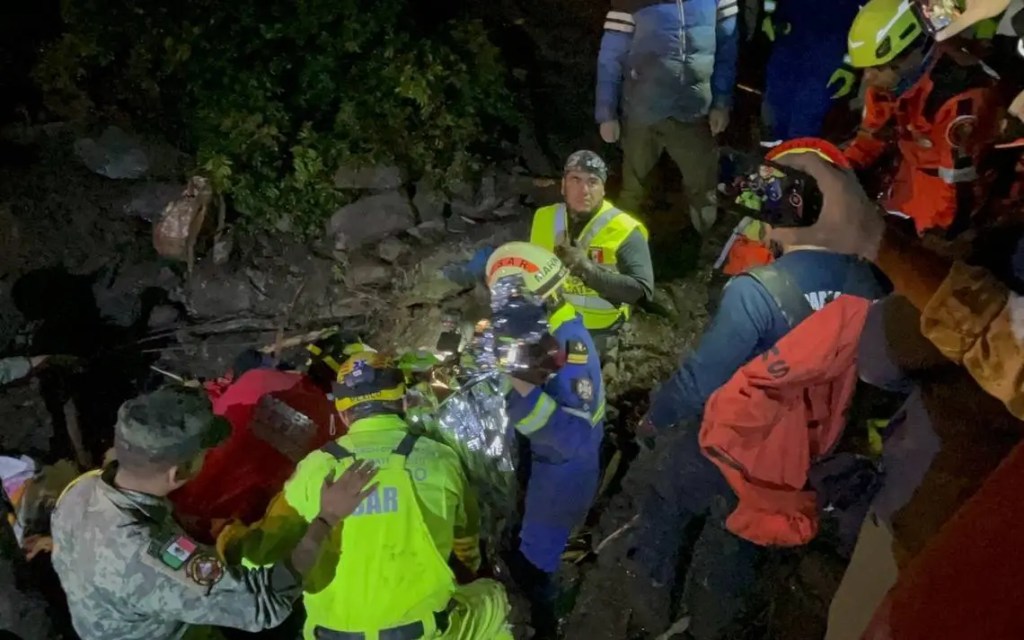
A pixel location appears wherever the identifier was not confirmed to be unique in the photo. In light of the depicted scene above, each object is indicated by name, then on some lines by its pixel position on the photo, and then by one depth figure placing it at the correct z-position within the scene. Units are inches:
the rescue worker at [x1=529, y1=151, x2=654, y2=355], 177.8
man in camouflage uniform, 110.4
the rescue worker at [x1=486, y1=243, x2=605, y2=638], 138.8
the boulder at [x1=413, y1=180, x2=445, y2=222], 263.6
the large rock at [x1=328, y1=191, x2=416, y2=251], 262.5
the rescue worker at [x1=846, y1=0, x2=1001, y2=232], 100.4
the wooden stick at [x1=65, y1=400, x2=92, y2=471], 209.7
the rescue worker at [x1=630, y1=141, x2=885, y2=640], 112.0
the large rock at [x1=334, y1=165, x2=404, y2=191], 265.1
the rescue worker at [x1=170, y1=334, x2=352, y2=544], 138.1
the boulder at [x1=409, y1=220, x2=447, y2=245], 258.5
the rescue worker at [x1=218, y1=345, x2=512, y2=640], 114.0
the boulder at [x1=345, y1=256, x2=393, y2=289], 252.4
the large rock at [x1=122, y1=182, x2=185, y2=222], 275.1
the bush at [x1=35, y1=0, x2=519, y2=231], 259.0
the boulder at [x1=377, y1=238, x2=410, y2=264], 255.3
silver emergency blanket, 156.7
